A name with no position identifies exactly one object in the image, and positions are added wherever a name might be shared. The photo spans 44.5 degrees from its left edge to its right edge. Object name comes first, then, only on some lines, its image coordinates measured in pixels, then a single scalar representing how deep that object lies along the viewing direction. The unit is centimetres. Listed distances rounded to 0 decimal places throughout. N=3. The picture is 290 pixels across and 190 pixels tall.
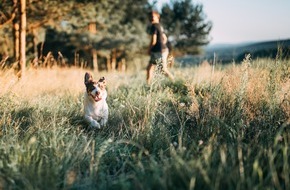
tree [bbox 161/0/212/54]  3641
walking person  906
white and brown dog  499
